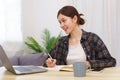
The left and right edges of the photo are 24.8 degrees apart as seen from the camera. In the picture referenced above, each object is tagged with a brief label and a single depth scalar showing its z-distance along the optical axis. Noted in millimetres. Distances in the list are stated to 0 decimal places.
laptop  2074
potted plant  4141
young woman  2660
